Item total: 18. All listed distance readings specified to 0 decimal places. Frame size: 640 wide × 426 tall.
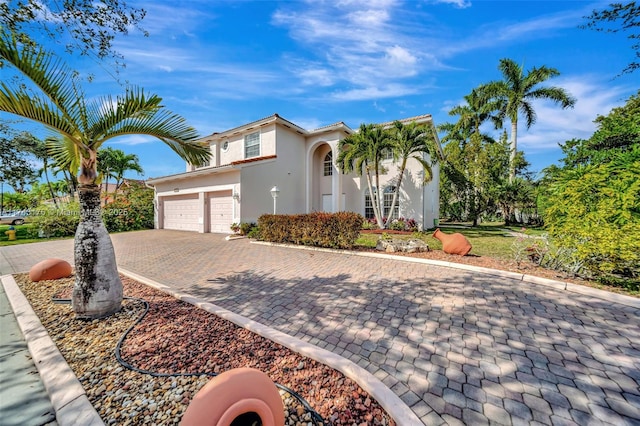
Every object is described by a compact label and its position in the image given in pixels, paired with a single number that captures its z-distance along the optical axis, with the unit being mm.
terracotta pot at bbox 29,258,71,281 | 5680
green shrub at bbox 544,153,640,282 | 4785
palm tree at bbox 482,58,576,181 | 19438
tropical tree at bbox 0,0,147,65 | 4320
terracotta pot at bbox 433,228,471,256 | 7586
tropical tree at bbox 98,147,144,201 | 23203
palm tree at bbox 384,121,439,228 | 12586
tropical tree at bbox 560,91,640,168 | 8614
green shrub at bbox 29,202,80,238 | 14875
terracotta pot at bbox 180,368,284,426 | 1453
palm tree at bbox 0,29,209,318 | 3229
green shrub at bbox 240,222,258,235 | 13000
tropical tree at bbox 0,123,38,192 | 15648
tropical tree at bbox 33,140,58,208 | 16266
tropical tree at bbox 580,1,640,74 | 6225
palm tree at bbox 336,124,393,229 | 13031
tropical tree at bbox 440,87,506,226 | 19953
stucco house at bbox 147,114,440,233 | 14031
